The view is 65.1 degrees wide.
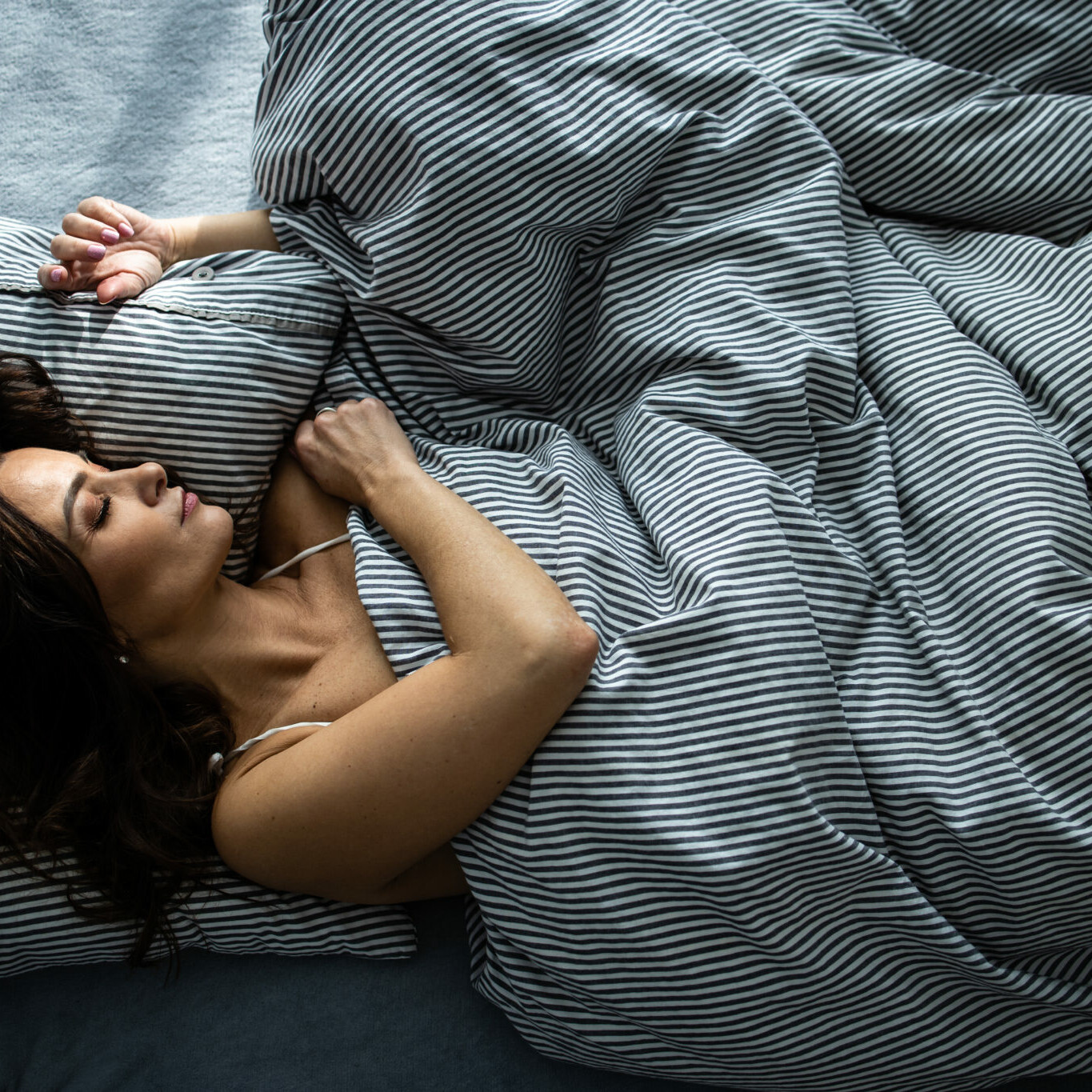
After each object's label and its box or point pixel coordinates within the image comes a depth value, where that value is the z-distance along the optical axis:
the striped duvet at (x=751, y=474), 0.86
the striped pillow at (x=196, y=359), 1.03
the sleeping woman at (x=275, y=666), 0.87
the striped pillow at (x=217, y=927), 1.00
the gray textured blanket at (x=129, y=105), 1.46
